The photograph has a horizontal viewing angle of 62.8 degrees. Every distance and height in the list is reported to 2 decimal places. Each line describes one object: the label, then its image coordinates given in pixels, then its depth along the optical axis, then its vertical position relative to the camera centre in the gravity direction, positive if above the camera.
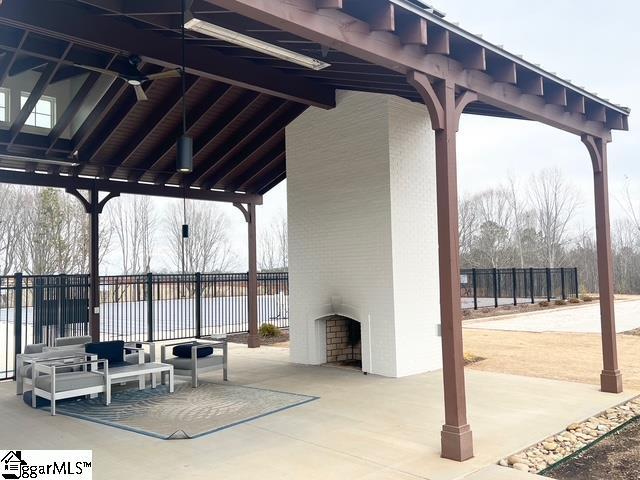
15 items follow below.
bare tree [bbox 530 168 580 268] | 33.25 +3.81
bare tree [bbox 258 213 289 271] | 39.81 +2.09
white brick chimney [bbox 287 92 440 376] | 8.97 +0.67
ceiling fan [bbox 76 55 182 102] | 6.90 +2.68
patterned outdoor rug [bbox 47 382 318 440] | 6.05 -1.74
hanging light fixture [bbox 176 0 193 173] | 5.09 +1.19
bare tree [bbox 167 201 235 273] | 35.66 +2.43
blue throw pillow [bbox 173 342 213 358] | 8.80 -1.28
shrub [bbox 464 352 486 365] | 10.03 -1.78
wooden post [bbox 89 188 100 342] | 10.78 +0.11
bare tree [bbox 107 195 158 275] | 33.44 +3.02
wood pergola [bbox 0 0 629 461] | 4.98 +2.43
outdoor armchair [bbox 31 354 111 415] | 6.92 -1.40
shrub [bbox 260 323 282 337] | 14.49 -1.60
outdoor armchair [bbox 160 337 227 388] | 8.38 -1.41
